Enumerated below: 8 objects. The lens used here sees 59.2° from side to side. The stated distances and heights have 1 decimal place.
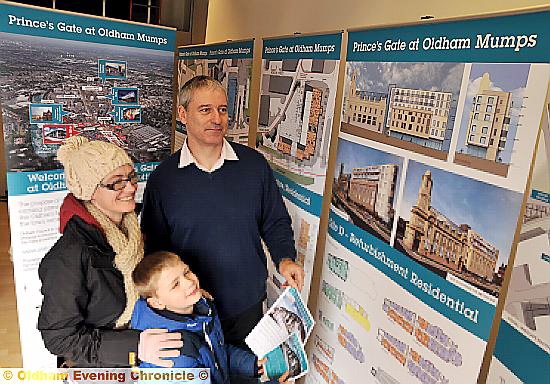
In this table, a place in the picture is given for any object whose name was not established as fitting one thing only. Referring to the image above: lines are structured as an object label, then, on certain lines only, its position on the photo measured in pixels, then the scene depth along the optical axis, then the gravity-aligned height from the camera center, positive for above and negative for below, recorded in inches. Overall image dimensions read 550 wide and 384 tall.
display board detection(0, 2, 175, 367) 110.4 -9.5
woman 66.2 -28.2
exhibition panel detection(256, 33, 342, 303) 93.7 -7.7
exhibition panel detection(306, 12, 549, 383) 55.7 -12.3
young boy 68.2 -32.7
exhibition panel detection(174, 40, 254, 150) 125.8 +1.1
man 90.0 -23.9
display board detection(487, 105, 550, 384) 54.0 -20.8
